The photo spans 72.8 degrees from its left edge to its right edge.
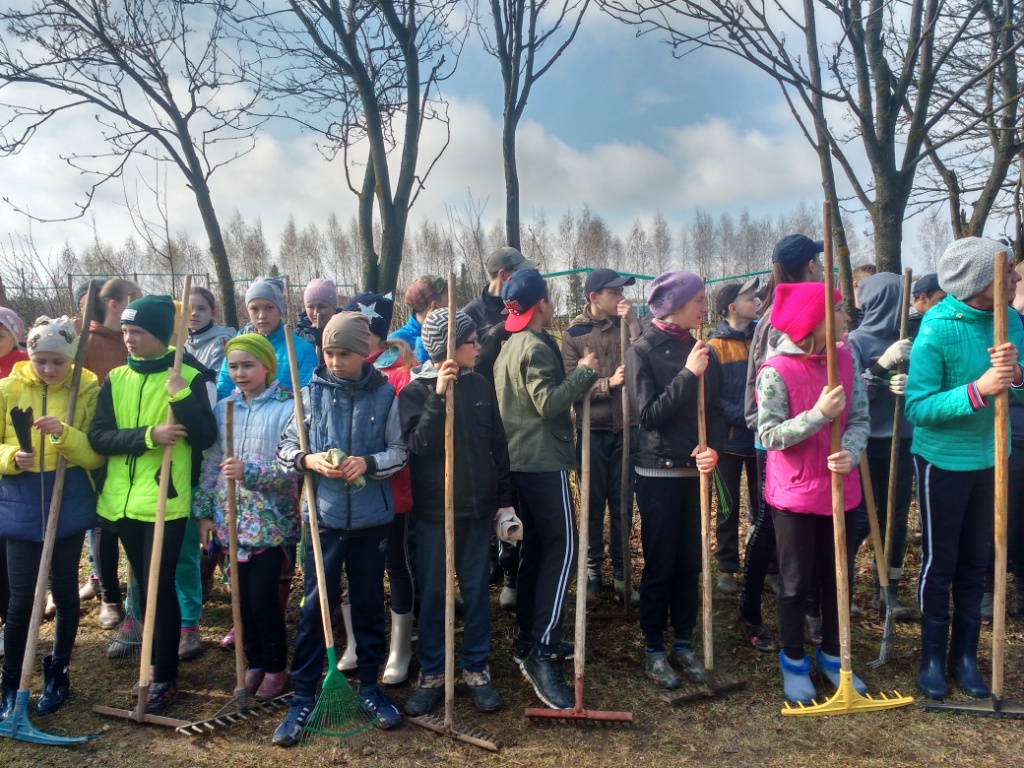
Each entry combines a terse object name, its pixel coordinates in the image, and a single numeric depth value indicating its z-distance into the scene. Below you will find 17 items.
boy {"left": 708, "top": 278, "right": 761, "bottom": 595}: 4.81
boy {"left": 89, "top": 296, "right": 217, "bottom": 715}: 3.52
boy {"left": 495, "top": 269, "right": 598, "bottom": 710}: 3.57
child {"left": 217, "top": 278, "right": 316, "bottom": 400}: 4.51
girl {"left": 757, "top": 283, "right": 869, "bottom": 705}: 3.41
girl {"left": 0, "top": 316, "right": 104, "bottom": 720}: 3.49
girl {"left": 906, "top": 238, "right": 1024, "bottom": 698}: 3.44
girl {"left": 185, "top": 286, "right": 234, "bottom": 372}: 5.03
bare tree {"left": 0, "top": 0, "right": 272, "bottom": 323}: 7.96
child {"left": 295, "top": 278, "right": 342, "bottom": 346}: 5.19
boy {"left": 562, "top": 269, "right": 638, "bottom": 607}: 4.72
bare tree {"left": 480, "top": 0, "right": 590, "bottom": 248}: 7.57
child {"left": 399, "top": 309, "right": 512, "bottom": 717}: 3.50
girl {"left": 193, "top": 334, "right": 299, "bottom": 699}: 3.54
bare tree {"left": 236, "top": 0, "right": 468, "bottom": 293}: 7.09
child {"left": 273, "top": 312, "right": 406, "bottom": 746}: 3.38
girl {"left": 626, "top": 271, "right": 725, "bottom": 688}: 3.62
